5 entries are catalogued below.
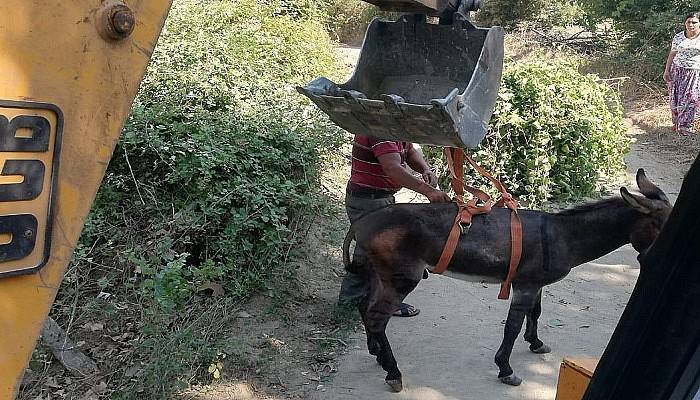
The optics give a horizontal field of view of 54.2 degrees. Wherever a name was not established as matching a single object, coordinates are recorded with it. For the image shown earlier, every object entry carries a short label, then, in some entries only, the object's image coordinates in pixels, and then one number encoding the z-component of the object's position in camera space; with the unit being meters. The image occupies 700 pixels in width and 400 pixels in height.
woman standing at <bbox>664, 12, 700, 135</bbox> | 11.66
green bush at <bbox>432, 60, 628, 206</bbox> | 8.38
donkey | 4.63
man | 4.82
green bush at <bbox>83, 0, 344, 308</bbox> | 5.46
